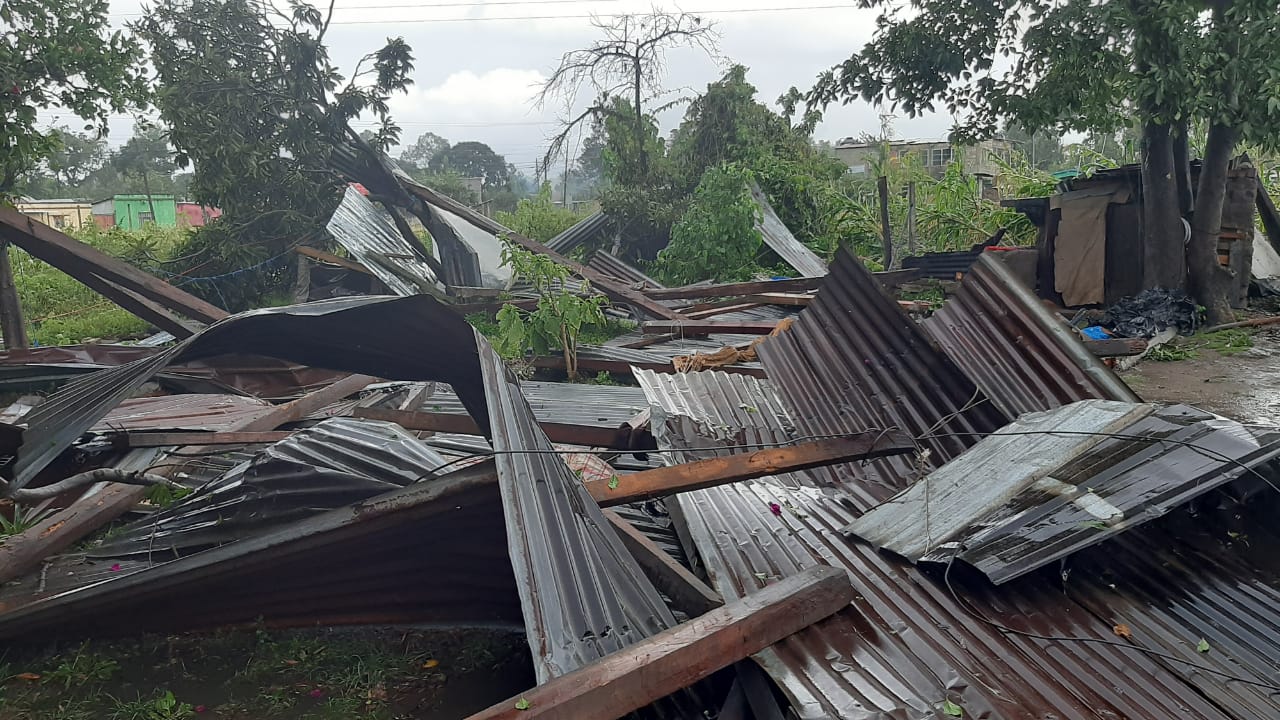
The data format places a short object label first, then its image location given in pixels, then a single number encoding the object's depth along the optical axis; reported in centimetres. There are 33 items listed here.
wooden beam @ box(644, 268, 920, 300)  943
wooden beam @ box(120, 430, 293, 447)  445
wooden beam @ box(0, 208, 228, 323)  605
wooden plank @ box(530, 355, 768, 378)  692
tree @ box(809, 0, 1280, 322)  645
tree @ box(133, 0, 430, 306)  1105
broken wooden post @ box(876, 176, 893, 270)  1185
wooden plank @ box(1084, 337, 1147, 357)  621
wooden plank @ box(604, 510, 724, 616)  259
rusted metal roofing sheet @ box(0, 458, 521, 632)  279
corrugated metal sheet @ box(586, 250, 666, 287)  1216
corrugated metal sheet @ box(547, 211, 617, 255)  1460
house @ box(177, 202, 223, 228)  3141
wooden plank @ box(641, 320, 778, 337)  760
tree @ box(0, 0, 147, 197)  690
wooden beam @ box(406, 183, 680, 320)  897
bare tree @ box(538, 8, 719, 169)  1500
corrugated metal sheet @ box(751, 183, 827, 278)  1205
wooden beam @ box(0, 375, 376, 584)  344
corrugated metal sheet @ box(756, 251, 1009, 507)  369
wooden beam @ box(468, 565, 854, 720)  179
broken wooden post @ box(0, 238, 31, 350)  828
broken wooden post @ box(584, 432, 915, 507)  281
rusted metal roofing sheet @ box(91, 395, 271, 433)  508
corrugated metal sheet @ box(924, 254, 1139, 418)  353
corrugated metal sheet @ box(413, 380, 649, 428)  519
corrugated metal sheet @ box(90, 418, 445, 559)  315
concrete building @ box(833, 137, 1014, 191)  2398
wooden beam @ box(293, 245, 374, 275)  1073
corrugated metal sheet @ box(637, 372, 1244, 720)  198
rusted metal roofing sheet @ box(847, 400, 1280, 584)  246
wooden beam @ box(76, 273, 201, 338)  666
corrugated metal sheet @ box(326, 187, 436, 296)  984
